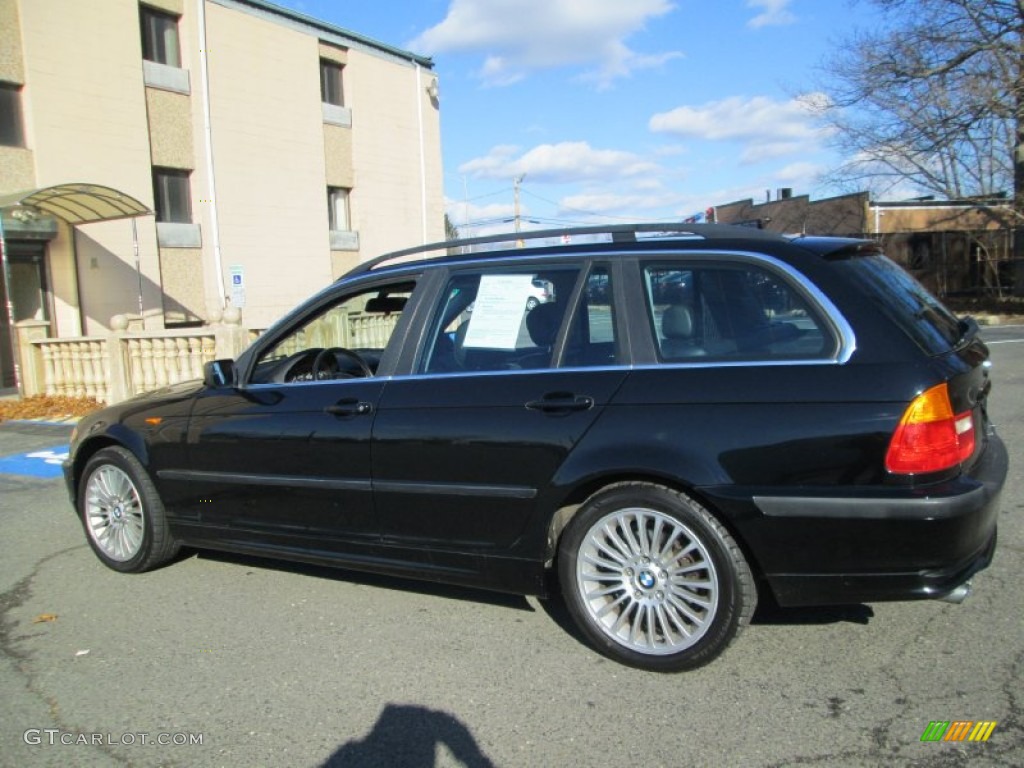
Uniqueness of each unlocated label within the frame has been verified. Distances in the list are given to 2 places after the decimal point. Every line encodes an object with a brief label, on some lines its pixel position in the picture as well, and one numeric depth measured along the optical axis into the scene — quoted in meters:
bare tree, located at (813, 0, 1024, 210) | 22.08
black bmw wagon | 3.01
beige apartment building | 14.03
